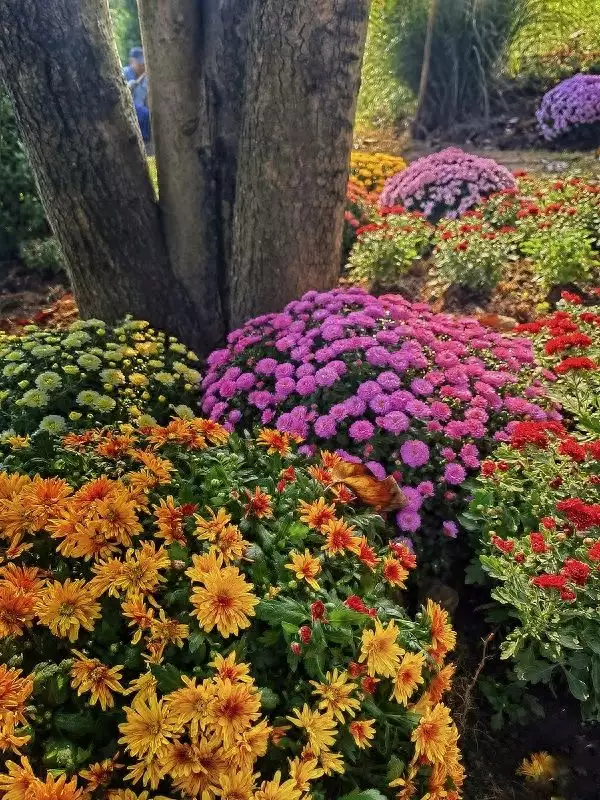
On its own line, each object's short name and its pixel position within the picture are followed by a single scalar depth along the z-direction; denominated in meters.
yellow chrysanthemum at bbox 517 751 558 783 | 0.74
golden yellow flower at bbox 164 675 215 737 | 0.46
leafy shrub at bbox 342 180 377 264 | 1.91
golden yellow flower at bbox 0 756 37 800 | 0.42
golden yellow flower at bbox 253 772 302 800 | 0.45
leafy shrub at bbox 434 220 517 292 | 1.60
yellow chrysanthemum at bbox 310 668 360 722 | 0.50
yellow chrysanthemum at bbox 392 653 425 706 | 0.53
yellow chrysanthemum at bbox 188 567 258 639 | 0.51
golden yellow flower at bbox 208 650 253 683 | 0.47
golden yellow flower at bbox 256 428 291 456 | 0.72
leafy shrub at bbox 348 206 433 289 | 1.67
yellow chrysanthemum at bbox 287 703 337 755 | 0.49
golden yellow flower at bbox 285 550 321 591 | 0.57
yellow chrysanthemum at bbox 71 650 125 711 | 0.48
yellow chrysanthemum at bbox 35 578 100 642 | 0.50
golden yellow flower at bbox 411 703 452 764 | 0.52
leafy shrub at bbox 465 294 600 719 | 0.72
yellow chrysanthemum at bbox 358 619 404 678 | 0.52
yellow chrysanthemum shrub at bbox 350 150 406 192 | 2.51
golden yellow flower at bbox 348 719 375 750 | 0.50
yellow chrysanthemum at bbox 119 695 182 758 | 0.46
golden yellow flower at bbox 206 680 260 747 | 0.45
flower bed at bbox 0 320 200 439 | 1.00
